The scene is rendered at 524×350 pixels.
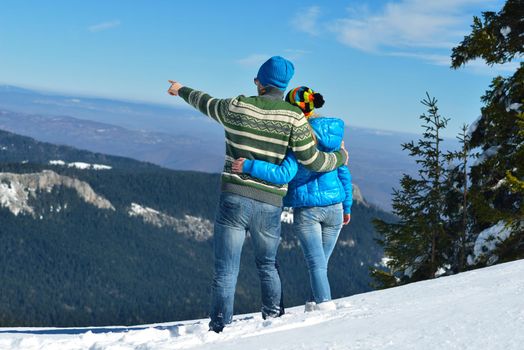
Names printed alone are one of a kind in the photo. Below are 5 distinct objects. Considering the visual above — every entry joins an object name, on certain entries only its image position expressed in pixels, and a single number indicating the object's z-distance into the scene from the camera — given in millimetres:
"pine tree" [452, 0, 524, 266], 12891
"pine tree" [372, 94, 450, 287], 17547
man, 5945
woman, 6598
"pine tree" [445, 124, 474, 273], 16500
